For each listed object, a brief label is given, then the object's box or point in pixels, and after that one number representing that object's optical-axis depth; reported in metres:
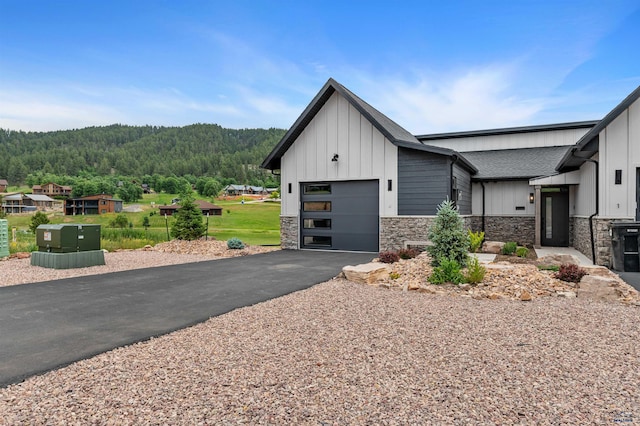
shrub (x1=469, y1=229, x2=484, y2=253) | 11.60
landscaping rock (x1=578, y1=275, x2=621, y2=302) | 5.80
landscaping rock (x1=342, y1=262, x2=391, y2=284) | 7.28
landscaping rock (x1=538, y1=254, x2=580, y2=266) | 8.71
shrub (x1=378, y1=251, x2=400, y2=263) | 9.05
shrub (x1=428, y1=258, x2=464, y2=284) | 6.66
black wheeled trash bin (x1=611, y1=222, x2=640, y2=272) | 8.56
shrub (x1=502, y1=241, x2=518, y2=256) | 11.38
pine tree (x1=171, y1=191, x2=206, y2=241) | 14.22
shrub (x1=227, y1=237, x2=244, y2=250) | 12.95
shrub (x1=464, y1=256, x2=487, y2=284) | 6.50
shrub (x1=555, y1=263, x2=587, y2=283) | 6.63
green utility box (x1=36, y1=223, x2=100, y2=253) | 8.86
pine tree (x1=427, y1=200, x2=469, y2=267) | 7.39
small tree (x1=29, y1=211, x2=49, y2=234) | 18.97
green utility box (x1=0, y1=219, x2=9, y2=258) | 10.70
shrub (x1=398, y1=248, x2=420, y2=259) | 9.83
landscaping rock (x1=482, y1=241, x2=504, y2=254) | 12.00
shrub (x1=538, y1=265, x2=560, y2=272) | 7.69
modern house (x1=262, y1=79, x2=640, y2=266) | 11.71
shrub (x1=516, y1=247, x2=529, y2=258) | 10.84
